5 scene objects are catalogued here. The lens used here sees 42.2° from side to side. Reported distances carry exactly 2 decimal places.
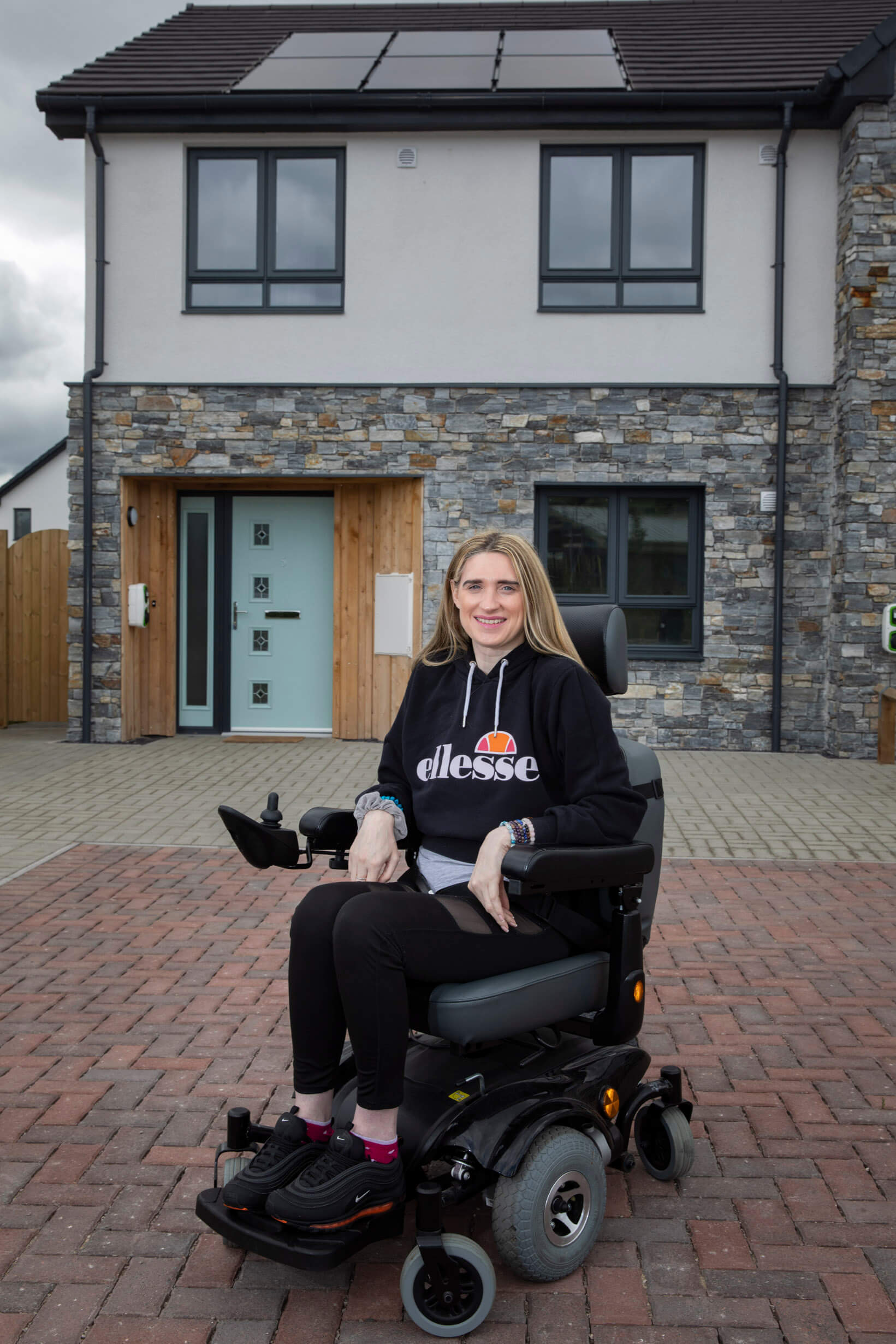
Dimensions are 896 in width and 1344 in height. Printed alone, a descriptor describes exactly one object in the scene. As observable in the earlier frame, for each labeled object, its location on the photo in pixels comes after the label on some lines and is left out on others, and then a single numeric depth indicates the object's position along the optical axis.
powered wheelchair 2.26
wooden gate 12.38
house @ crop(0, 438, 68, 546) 26.66
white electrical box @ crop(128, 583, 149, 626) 10.93
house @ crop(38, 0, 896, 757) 10.54
